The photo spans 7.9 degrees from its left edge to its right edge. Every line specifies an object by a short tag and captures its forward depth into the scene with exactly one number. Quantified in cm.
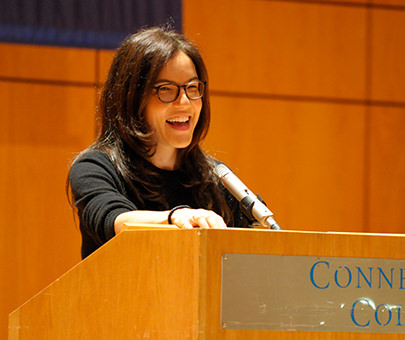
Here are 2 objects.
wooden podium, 539
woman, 593
